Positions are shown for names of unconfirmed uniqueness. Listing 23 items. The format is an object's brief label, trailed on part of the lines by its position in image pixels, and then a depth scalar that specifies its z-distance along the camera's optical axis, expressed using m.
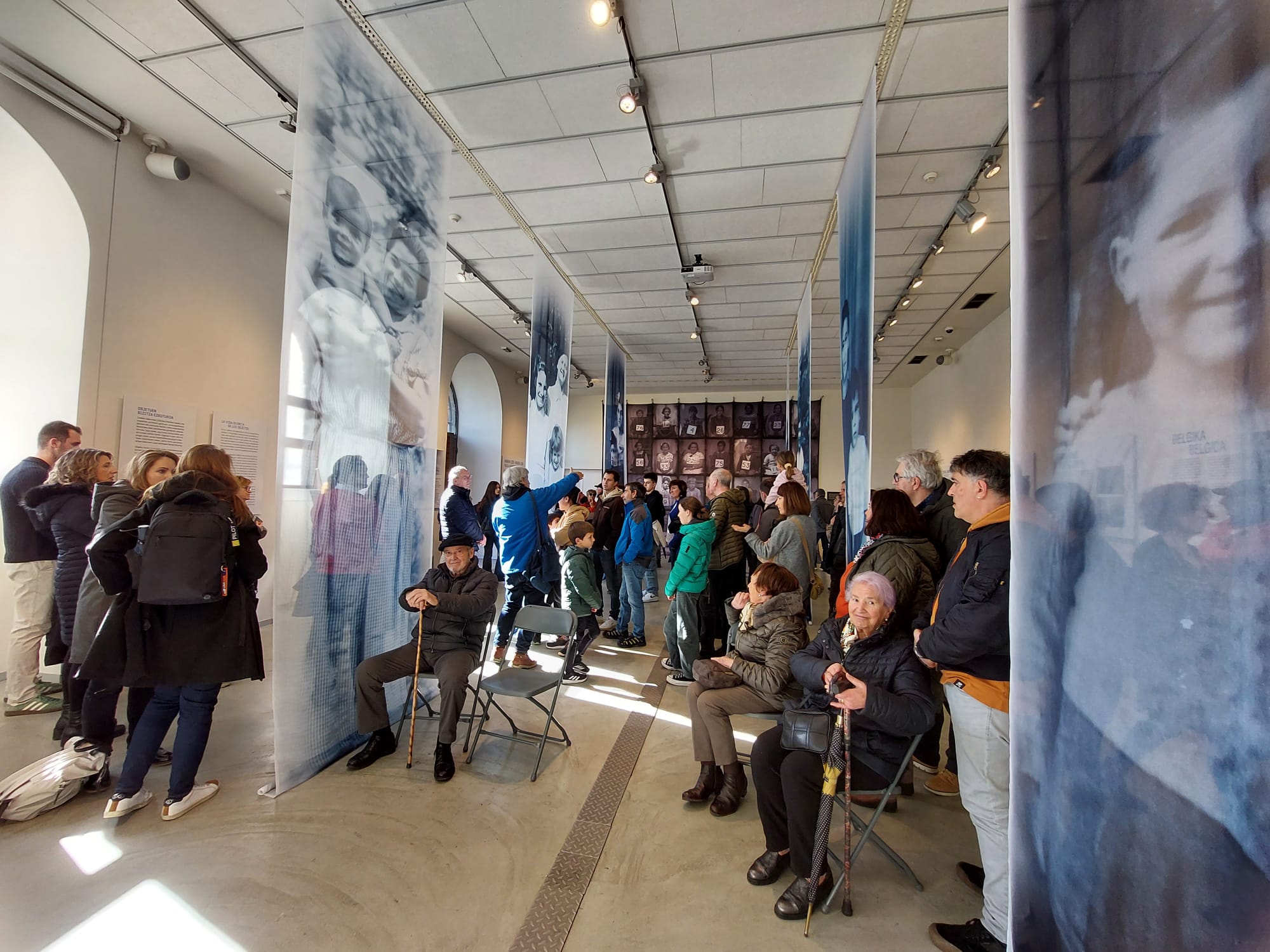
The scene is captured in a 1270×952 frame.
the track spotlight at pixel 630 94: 3.37
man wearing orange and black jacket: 1.70
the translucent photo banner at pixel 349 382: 2.53
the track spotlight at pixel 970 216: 4.71
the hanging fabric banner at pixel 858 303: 3.11
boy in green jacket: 4.37
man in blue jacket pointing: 4.28
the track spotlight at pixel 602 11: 2.77
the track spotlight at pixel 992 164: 4.08
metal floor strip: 1.83
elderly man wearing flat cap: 2.87
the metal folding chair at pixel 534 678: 2.88
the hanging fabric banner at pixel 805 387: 6.52
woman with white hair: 1.89
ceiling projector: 6.00
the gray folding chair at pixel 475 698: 3.06
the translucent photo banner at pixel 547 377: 5.68
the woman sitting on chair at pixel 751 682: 2.53
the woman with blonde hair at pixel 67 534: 2.91
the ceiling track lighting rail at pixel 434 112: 2.98
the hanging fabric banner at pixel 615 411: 8.28
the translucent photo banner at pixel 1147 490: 0.74
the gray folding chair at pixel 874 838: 1.93
